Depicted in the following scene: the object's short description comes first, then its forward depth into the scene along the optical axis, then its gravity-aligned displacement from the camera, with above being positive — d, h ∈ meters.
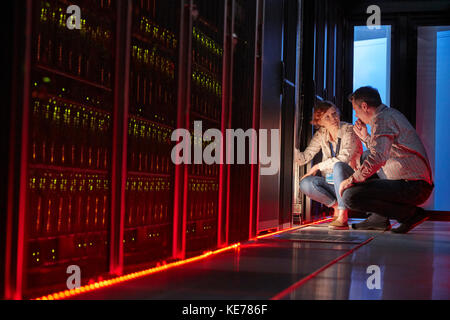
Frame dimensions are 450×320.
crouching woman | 5.37 +0.20
